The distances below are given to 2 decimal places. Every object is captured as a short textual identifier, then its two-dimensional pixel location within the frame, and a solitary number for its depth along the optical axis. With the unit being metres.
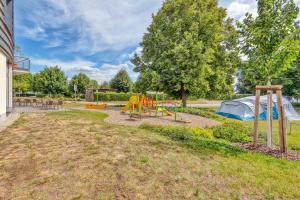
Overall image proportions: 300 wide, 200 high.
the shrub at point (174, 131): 5.33
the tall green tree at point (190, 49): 12.46
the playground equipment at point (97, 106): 14.41
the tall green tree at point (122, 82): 34.99
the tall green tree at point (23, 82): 27.72
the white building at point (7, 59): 6.67
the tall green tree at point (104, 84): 46.23
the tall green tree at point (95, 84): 42.39
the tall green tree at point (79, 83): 32.59
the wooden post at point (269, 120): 4.26
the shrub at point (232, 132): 5.53
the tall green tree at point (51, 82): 27.96
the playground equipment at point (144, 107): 10.22
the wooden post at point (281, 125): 3.94
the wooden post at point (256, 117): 4.28
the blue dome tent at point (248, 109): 11.08
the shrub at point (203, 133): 5.56
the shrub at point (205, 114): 10.63
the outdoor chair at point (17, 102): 13.73
